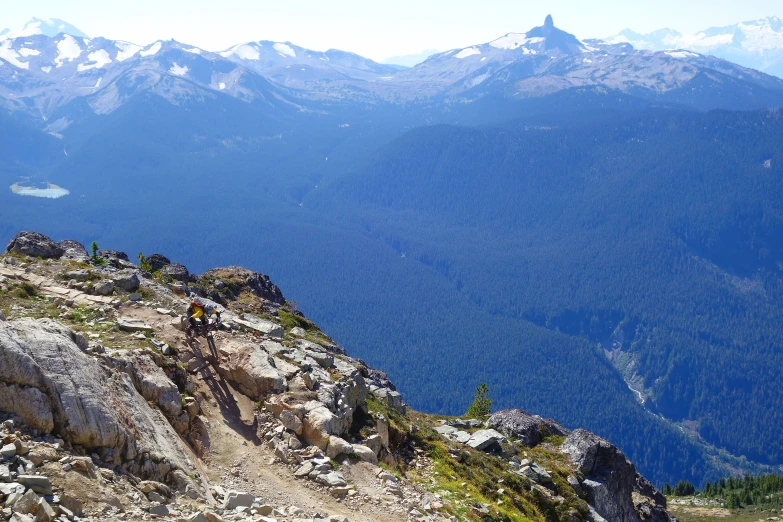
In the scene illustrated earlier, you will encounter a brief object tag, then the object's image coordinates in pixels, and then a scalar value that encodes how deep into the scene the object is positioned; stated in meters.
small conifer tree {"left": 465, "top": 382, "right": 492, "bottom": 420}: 70.81
